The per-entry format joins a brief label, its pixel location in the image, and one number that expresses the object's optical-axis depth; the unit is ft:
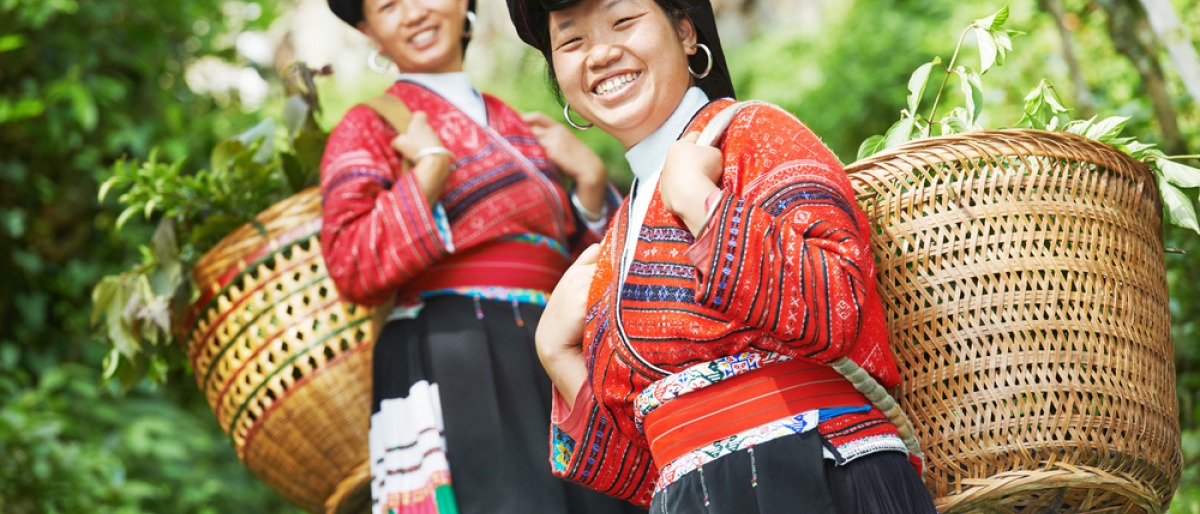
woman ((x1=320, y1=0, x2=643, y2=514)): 13.85
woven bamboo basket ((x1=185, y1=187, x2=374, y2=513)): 14.45
